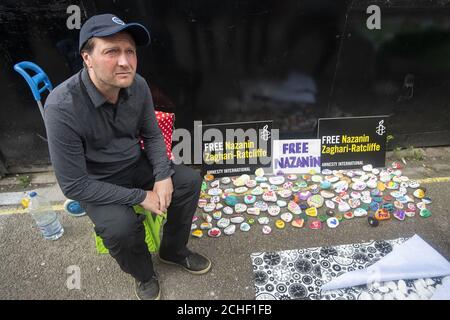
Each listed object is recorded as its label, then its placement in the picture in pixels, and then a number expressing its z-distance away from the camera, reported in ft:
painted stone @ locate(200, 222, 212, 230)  9.65
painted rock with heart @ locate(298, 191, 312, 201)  10.71
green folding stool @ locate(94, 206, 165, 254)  7.86
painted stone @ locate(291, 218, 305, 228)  9.70
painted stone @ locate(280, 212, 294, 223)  9.92
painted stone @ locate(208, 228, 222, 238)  9.43
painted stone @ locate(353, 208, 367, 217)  10.01
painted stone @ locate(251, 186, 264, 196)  11.02
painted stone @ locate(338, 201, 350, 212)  10.21
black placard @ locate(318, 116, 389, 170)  11.80
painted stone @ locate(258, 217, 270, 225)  9.84
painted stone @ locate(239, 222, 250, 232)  9.59
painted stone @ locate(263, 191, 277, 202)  10.69
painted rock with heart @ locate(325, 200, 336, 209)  10.40
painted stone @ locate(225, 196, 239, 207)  10.48
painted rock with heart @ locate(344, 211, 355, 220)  9.98
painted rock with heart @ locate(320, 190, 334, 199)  10.80
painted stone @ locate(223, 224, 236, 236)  9.46
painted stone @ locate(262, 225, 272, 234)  9.49
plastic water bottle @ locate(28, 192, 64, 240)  9.25
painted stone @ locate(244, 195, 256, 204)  10.64
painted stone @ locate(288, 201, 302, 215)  10.20
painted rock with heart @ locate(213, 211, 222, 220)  10.02
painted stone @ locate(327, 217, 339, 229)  9.66
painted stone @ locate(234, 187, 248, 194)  11.12
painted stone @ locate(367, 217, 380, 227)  9.61
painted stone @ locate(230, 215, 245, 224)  9.82
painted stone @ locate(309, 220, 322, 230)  9.64
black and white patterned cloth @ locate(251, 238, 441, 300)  7.68
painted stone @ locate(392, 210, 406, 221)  9.86
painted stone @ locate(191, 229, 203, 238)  9.41
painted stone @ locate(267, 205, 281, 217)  10.15
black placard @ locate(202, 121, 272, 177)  11.57
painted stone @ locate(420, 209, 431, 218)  9.97
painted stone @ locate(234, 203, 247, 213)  10.29
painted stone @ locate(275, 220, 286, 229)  9.68
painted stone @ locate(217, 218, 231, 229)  9.69
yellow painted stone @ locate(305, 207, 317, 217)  10.08
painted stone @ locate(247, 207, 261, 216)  10.19
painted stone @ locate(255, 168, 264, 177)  11.82
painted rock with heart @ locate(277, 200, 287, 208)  10.50
